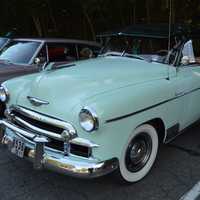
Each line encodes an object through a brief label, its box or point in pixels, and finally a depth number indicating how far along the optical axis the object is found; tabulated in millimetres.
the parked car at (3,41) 7070
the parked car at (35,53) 5359
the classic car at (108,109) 2623
